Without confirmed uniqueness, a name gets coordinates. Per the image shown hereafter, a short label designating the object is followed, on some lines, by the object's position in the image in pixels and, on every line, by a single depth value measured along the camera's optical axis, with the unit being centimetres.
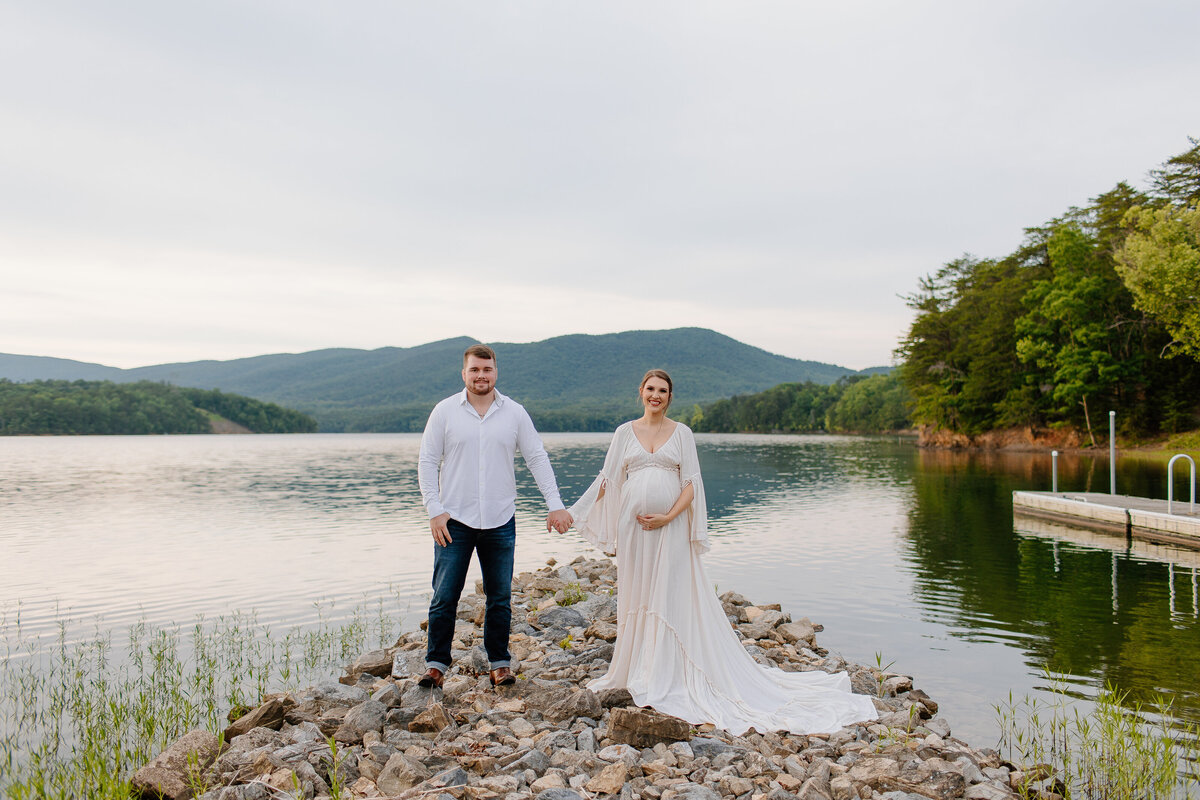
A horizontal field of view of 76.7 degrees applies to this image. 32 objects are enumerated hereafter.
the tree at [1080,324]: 5053
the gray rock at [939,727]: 618
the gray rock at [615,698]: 591
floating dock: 1694
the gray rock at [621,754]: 505
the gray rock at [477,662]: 724
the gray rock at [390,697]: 612
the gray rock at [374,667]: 762
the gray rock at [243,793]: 452
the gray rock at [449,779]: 455
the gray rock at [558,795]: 443
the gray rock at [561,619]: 938
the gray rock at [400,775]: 460
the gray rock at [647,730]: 536
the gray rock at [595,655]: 757
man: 594
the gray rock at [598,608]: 959
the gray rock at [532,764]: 490
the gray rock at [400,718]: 573
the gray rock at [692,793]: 446
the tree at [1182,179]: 4838
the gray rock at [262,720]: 599
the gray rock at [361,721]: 549
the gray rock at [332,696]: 630
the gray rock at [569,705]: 576
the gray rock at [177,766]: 498
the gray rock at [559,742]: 522
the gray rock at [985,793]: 468
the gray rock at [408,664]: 721
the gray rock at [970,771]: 497
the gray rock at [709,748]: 520
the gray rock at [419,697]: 608
